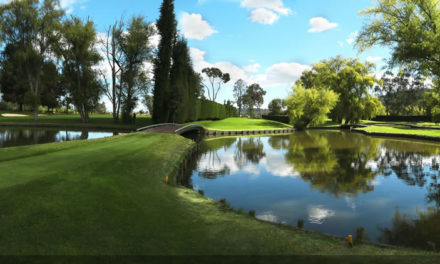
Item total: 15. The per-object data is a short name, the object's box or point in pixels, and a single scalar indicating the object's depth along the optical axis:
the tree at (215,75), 87.86
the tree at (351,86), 54.38
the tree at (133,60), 38.88
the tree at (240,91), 102.25
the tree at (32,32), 38.22
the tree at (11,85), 54.87
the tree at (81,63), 38.44
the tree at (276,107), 76.06
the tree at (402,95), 86.44
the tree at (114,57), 39.94
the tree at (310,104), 46.72
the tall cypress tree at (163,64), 34.59
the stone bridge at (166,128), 24.72
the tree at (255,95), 102.44
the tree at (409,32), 20.84
